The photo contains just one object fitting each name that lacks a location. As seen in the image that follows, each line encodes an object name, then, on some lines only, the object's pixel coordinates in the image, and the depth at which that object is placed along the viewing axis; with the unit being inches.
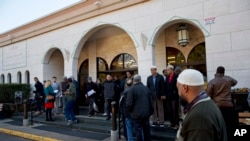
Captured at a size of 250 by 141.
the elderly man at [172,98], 272.8
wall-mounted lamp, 367.8
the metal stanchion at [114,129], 268.2
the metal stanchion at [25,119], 411.7
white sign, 306.3
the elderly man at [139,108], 219.9
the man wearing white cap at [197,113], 65.9
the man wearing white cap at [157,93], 288.7
